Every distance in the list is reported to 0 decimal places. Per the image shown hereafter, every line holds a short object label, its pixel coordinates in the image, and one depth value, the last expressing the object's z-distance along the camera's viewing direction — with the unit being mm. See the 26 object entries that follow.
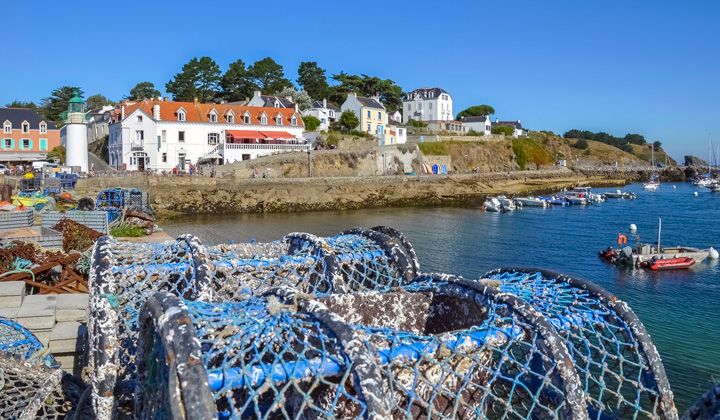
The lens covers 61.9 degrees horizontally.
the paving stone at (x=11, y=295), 7578
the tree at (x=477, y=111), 97944
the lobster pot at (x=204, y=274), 5023
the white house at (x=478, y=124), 86312
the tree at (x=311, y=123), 60875
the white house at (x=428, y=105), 84312
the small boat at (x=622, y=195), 60472
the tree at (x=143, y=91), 79875
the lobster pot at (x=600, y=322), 4477
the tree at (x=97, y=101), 95525
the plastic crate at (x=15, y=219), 15016
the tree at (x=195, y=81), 67812
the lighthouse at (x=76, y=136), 40688
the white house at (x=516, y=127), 86544
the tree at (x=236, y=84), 69750
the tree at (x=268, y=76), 71062
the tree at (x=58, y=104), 72938
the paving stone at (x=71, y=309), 7715
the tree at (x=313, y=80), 77562
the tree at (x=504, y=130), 83312
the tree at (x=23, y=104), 86606
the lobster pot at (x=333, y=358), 3324
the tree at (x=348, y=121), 64250
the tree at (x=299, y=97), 67875
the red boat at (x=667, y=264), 24203
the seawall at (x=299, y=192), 40281
